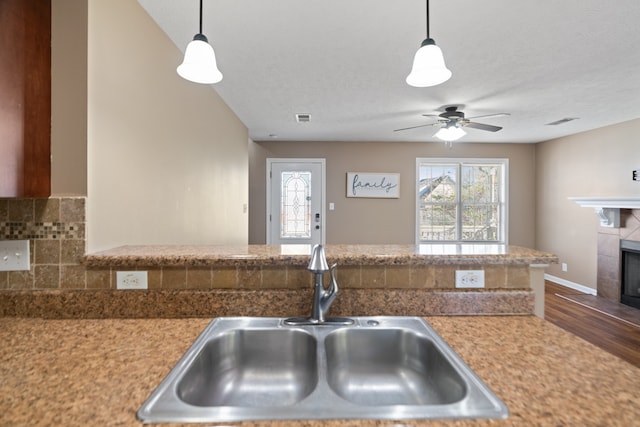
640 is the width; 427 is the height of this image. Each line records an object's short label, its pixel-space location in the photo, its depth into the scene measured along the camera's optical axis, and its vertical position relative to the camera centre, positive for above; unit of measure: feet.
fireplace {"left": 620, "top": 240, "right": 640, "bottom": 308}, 12.24 -2.35
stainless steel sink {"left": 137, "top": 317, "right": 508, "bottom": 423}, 2.83 -1.55
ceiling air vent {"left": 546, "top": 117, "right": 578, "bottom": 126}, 12.45 +3.96
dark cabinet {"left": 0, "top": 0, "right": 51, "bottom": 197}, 3.06 +1.26
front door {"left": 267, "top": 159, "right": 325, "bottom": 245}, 17.40 +0.74
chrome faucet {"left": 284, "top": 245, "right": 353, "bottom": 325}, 3.38 -0.93
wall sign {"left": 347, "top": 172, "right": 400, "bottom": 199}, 17.43 +1.67
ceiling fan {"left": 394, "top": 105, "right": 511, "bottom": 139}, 10.96 +3.45
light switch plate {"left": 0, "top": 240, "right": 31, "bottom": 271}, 3.64 -0.50
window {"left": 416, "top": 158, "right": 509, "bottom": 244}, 17.85 +0.84
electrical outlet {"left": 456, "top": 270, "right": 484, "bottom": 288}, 3.85 -0.82
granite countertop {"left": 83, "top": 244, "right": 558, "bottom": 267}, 3.67 -0.53
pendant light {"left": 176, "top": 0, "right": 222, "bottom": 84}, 3.83 +1.93
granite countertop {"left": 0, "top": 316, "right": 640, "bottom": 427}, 2.00 -1.29
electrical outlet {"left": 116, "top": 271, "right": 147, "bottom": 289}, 3.69 -0.79
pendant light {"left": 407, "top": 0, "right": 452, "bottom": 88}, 3.99 +1.97
